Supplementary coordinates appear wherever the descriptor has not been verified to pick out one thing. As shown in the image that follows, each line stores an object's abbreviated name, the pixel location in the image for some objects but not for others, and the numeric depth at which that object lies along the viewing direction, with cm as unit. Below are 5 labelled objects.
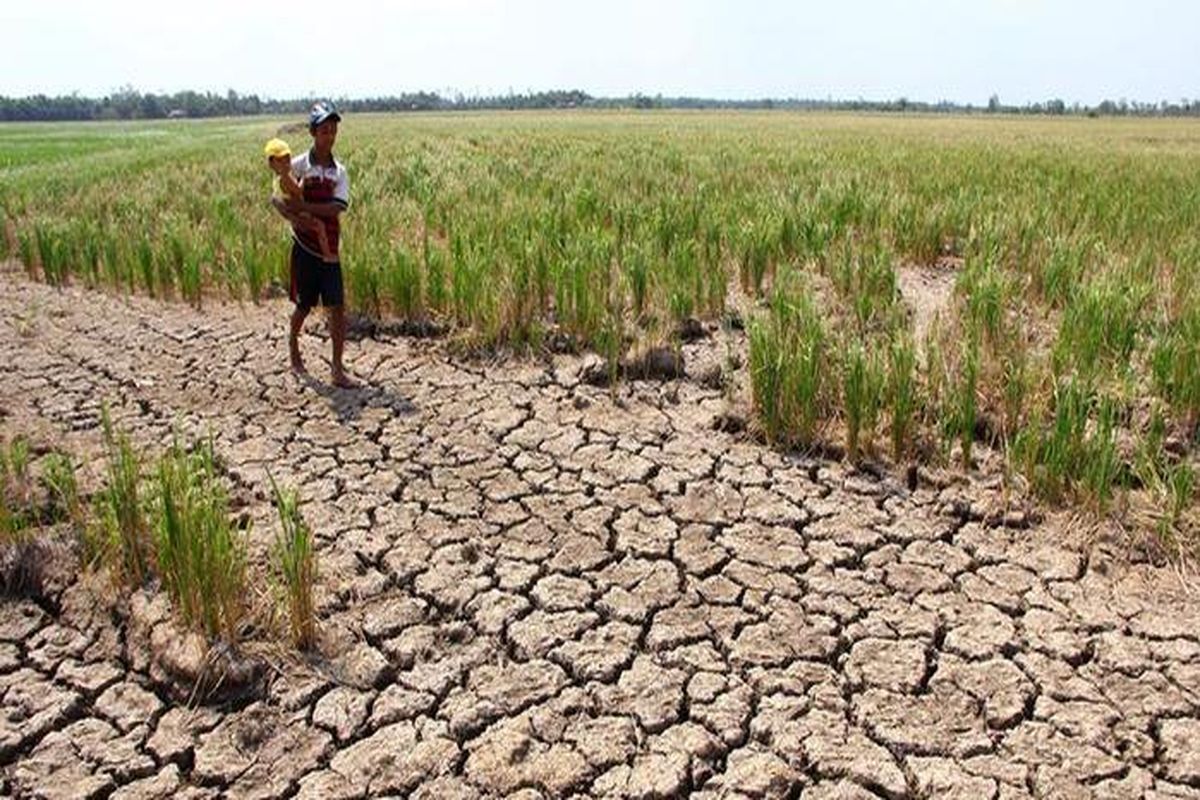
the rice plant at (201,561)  282
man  487
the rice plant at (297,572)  286
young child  477
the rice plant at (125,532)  316
